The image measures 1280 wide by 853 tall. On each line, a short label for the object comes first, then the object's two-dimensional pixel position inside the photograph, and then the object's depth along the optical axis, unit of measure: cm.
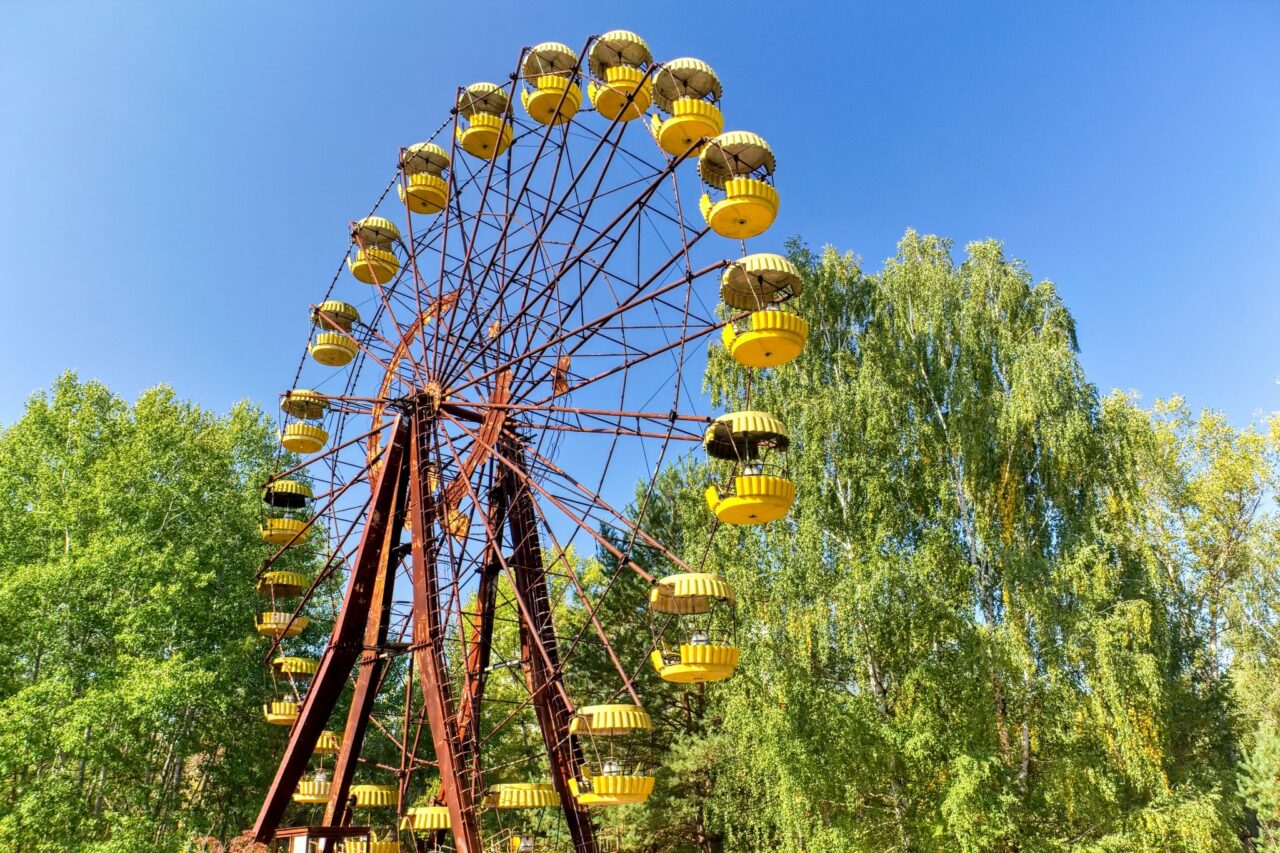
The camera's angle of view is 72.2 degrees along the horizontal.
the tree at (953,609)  1585
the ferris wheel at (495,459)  1221
